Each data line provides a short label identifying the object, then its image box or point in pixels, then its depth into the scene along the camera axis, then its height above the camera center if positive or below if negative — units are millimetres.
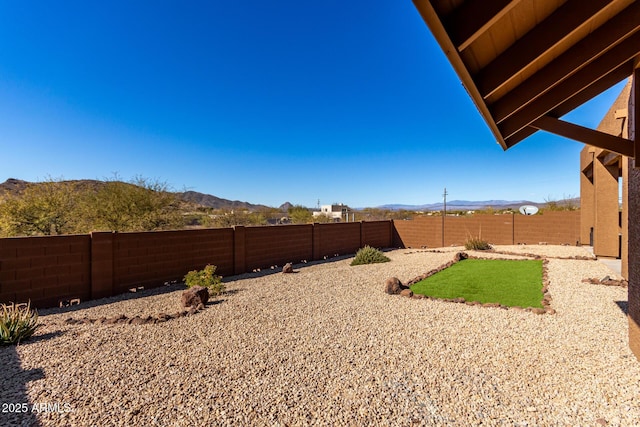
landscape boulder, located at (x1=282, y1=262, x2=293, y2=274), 10320 -1671
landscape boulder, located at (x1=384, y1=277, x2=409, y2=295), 7207 -1558
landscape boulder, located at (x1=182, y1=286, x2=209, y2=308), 6248 -1591
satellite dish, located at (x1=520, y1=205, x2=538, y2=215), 19473 +569
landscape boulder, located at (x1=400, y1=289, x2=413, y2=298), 6950 -1633
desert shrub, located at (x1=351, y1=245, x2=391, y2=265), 12086 -1502
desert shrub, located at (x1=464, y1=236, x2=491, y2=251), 15008 -1237
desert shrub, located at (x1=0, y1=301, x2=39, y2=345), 4430 -1590
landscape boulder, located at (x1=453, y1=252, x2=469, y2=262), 11931 -1442
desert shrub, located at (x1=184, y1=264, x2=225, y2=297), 7367 -1557
